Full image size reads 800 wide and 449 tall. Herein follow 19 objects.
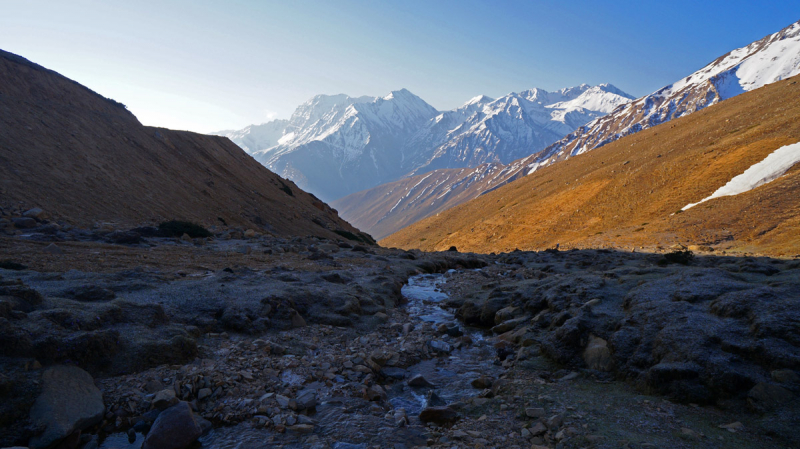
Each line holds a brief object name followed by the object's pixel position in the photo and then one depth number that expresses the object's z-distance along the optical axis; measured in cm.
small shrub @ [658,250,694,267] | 2114
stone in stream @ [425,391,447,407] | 861
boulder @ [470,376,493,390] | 934
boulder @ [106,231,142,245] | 1994
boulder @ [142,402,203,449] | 673
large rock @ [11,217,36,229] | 1878
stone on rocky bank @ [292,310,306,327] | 1244
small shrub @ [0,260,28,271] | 1262
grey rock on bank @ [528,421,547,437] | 690
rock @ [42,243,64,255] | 1569
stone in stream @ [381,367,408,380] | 1001
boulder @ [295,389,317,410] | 812
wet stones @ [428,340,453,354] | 1184
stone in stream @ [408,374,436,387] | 955
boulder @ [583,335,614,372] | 914
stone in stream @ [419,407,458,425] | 781
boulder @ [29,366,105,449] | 636
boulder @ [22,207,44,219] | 2004
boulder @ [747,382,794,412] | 651
